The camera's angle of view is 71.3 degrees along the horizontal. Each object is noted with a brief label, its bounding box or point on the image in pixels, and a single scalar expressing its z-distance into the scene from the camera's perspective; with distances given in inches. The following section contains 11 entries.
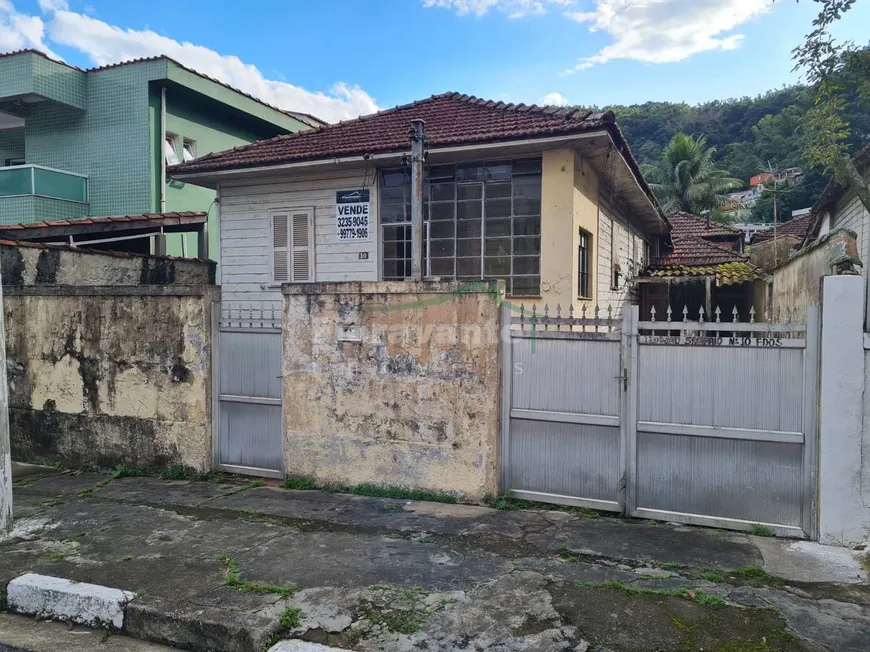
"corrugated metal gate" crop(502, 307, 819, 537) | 204.4
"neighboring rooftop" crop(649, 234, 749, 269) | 700.0
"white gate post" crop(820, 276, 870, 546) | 192.1
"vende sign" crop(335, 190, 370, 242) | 416.8
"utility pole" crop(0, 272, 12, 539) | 221.1
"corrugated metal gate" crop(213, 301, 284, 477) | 284.8
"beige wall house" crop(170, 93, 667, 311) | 363.6
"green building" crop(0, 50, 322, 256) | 585.0
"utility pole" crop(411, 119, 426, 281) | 262.1
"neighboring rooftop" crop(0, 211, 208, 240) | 408.8
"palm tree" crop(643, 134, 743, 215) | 1299.2
